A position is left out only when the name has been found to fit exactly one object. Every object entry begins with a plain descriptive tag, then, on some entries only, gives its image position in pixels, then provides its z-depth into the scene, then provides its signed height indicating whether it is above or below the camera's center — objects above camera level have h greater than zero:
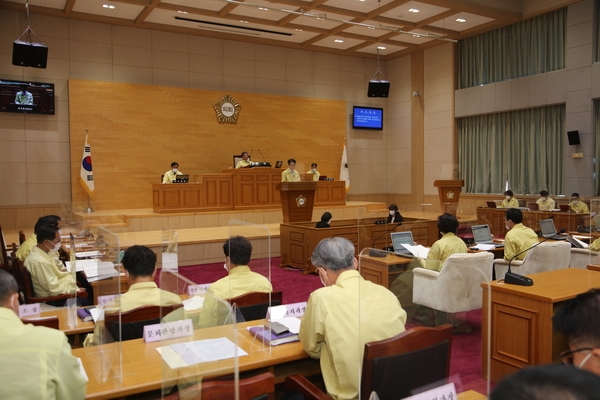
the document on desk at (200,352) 1.65 -0.58
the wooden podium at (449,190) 11.23 -0.18
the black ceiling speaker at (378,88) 12.34 +2.33
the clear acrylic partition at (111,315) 2.20 -0.63
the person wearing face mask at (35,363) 1.63 -0.58
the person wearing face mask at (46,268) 4.26 -0.68
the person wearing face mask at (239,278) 3.35 -0.63
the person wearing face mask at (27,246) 5.09 -0.60
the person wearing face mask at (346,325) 2.19 -0.63
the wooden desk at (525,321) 3.19 -0.92
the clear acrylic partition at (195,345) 1.64 -0.59
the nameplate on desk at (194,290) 2.49 -0.53
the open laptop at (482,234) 6.66 -0.70
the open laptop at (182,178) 10.72 +0.16
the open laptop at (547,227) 7.20 -0.68
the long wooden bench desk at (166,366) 1.76 -0.81
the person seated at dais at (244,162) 11.64 +0.52
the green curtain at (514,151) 11.39 +0.74
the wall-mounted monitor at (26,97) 10.40 +1.90
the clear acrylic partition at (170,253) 5.36 -0.73
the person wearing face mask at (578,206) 9.35 -0.48
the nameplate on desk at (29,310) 3.20 -0.79
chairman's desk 10.52 -0.17
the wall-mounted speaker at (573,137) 10.51 +0.90
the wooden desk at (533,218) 9.05 -0.72
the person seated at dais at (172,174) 10.99 +0.25
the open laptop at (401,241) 5.49 -0.66
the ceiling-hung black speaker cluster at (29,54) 8.88 +2.37
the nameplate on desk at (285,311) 2.92 -0.75
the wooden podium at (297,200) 8.67 -0.28
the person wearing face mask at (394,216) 8.23 -0.55
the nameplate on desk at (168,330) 2.08 -0.69
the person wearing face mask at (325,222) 7.73 -0.59
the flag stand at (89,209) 11.13 -0.51
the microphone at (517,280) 3.41 -0.67
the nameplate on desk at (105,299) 2.35 -0.56
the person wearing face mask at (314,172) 12.31 +0.29
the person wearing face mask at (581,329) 1.42 -0.44
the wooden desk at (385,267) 3.75 -0.66
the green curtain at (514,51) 11.20 +3.11
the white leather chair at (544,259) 4.85 -0.76
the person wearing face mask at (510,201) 10.87 -0.43
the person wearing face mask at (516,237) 5.25 -0.58
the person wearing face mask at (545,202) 10.32 -0.44
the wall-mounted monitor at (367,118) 14.93 +1.96
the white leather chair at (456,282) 3.78 -0.80
